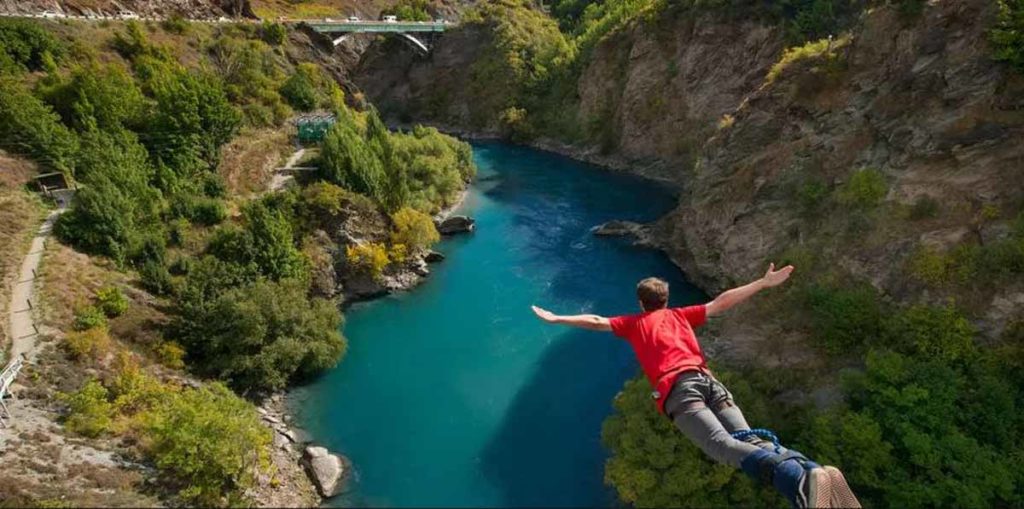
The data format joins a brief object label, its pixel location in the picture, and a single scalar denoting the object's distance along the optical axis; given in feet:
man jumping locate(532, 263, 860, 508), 19.45
